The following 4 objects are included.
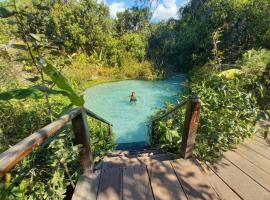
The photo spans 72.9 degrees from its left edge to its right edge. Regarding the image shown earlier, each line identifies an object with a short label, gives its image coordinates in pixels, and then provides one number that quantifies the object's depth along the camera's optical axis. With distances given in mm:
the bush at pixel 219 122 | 2609
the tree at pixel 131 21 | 15914
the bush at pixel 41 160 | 1675
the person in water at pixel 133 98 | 8211
